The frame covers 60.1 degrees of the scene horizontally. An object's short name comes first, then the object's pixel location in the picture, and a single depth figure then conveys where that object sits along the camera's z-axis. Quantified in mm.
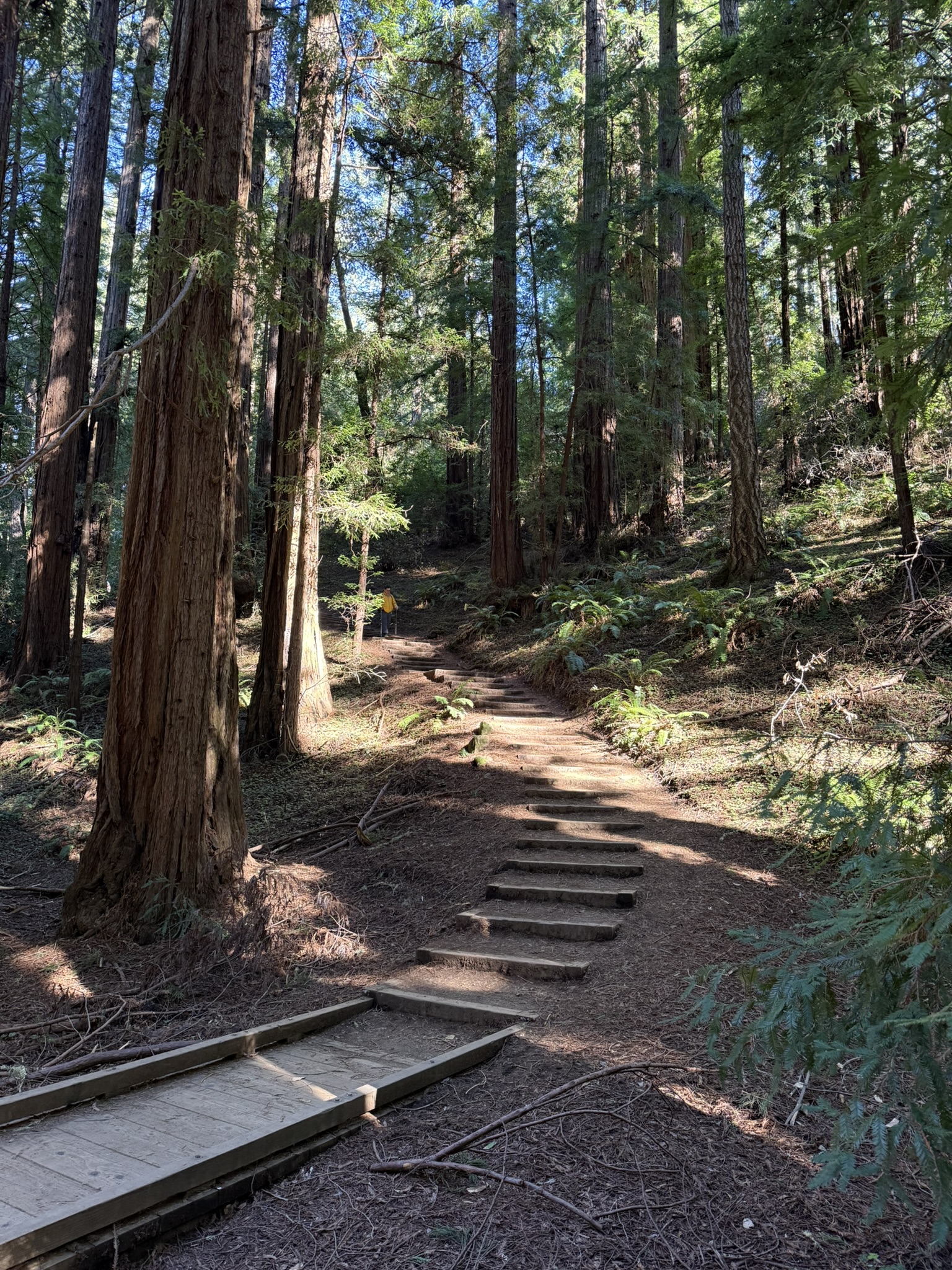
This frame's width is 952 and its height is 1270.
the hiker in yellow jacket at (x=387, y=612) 15453
